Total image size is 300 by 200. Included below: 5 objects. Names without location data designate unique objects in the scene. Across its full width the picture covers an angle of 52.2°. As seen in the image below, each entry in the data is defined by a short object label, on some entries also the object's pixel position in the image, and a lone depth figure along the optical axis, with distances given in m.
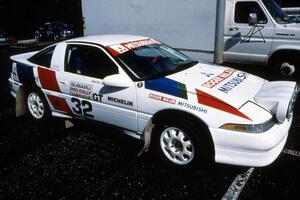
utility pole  6.49
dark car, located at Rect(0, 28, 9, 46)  15.98
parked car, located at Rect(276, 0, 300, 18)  16.22
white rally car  3.16
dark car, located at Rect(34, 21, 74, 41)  20.62
